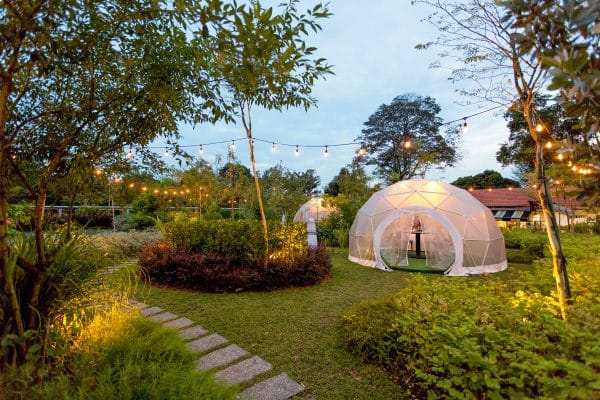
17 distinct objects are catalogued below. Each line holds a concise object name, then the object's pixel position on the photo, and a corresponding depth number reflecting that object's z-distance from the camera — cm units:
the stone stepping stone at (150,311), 464
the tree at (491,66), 279
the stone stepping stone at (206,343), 351
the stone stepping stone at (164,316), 440
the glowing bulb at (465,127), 813
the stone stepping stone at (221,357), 317
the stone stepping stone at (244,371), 290
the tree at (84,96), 169
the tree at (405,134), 2655
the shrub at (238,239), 661
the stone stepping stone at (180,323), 415
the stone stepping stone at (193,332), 382
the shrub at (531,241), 940
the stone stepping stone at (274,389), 266
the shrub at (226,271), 610
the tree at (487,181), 3593
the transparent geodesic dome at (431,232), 835
